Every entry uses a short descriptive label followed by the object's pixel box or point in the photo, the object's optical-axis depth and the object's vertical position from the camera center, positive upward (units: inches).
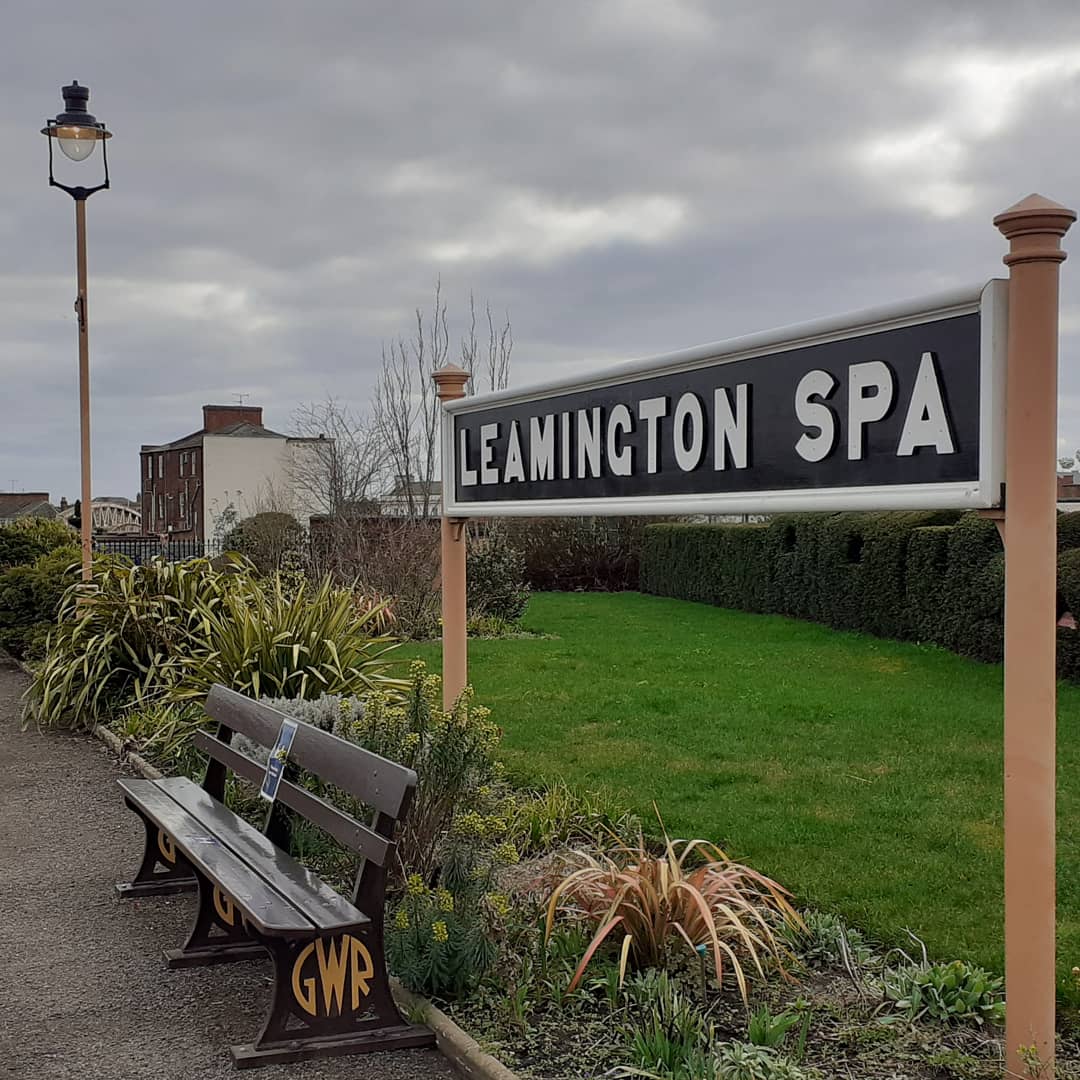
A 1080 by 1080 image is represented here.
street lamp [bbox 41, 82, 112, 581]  458.6 +139.3
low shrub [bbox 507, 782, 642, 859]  238.2 -54.4
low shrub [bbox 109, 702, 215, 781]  305.6 -50.8
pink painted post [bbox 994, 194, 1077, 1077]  118.3 -7.1
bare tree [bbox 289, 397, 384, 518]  992.2 +68.9
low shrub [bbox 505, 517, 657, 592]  1024.9 -4.8
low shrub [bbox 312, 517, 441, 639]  636.7 -11.7
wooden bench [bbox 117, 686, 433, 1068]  153.1 -45.7
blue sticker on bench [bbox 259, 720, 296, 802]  193.5 -33.5
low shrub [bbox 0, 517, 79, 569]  690.8 +4.4
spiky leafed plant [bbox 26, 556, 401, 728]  329.4 -27.7
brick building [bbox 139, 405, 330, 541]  2432.3 +168.3
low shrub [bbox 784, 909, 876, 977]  174.6 -57.4
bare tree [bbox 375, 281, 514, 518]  932.6 +91.9
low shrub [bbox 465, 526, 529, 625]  677.3 -20.8
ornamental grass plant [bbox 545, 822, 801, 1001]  165.8 -50.8
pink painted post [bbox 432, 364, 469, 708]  247.3 -9.1
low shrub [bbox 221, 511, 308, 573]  762.2 +5.6
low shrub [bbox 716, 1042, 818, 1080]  135.6 -57.4
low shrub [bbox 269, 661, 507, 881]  196.9 -33.9
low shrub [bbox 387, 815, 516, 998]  166.7 -53.1
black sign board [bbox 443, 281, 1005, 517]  123.6 +15.4
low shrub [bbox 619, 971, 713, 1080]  138.9 -57.0
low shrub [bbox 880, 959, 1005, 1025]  154.7 -57.2
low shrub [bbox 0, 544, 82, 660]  554.3 -22.6
